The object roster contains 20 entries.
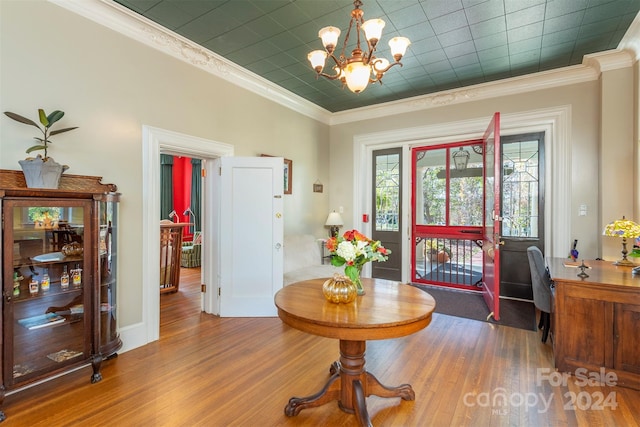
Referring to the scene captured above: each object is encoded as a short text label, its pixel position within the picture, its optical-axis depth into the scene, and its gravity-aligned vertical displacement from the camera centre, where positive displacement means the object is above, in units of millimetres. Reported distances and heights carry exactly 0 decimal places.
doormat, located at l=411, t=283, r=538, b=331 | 3607 -1252
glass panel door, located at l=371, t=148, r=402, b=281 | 5281 +56
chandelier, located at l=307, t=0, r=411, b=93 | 2078 +1130
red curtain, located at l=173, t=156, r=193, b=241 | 8047 +634
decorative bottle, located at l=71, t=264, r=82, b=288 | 2375 -507
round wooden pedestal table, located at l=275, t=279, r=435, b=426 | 1595 -579
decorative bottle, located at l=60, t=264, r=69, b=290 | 2343 -509
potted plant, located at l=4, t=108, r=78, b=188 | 2125 +320
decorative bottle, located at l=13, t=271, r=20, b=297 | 2045 -493
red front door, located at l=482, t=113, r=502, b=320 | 3514 -104
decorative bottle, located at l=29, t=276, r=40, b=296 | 2183 -536
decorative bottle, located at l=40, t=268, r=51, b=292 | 2256 -516
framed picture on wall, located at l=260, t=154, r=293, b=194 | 4727 +556
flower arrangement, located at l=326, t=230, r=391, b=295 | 1902 -252
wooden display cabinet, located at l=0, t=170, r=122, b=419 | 1996 -499
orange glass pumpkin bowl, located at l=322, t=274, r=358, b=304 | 1885 -481
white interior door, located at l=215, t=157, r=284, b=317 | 3732 -303
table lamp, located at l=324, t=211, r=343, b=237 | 5305 -152
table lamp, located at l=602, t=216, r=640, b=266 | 2676 -159
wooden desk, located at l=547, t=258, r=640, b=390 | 2281 -855
